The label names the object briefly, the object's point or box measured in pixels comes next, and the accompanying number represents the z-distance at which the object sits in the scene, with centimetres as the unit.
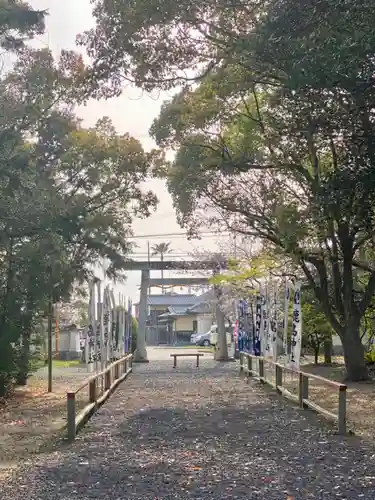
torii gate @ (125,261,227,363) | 2572
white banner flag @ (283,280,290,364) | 1256
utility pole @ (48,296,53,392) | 1437
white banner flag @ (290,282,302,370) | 1112
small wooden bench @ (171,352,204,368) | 2259
